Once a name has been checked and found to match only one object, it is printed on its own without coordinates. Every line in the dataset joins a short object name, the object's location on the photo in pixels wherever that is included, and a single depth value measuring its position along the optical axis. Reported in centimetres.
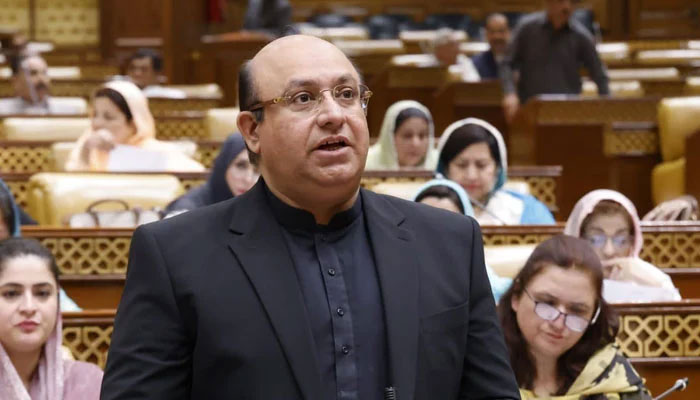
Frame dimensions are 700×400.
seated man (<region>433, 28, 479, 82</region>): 1492
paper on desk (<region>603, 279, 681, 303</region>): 645
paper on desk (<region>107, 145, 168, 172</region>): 1001
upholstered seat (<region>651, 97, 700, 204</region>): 1174
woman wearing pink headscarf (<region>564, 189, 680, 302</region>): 680
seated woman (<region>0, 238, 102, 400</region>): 494
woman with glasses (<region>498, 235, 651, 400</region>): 491
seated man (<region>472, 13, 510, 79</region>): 1427
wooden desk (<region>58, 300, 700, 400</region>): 615
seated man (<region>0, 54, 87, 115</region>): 1337
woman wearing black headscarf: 801
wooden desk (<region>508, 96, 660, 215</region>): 1194
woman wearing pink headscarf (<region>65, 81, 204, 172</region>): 996
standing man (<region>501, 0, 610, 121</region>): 1277
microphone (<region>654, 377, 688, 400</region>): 501
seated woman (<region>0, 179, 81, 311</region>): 644
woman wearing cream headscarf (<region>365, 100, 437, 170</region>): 993
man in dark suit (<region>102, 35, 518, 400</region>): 249
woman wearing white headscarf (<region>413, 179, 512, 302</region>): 689
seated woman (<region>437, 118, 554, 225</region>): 835
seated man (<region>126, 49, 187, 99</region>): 1469
